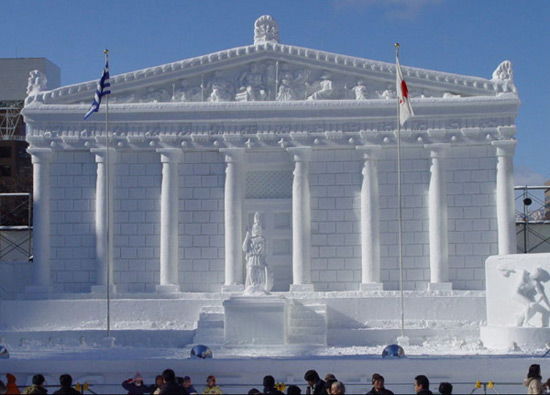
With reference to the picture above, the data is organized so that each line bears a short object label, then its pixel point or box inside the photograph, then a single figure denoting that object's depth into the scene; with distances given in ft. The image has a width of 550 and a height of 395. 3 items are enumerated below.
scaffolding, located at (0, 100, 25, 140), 209.15
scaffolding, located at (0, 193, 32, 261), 142.41
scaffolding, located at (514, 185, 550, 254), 142.20
